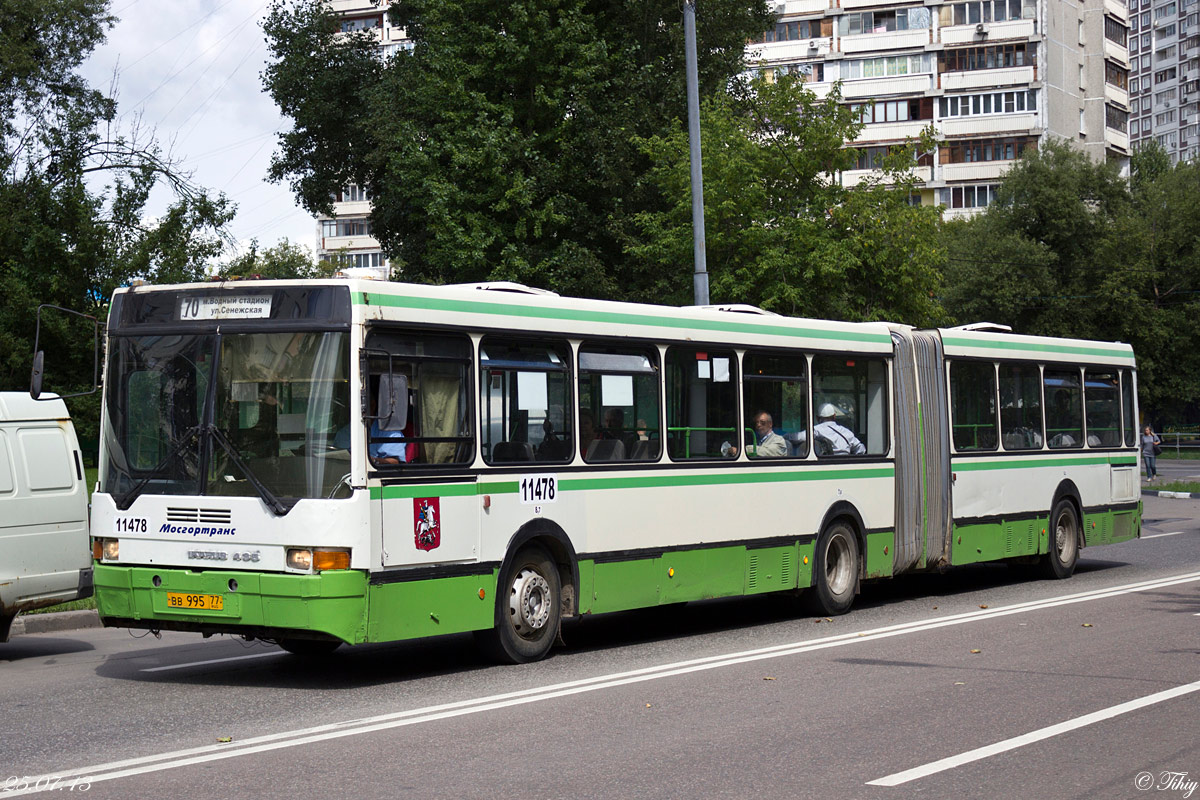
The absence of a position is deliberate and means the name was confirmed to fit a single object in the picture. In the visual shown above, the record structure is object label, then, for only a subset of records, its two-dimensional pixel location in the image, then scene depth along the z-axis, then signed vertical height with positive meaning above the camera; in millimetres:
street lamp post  21938 +4160
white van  12656 -380
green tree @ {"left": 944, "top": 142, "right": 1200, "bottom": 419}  61531 +7255
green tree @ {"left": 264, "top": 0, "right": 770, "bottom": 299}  33750 +7653
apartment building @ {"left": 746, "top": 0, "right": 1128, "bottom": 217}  82375 +21017
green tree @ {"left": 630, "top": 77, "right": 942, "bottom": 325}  28516 +4485
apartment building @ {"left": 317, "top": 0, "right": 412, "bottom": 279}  96000 +16924
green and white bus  10297 -62
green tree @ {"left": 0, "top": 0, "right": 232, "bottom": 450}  31141 +4807
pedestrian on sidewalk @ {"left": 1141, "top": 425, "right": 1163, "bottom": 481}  46812 -513
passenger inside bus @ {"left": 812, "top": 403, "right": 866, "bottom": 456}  15406 +91
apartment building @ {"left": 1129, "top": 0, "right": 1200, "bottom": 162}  133750 +33657
